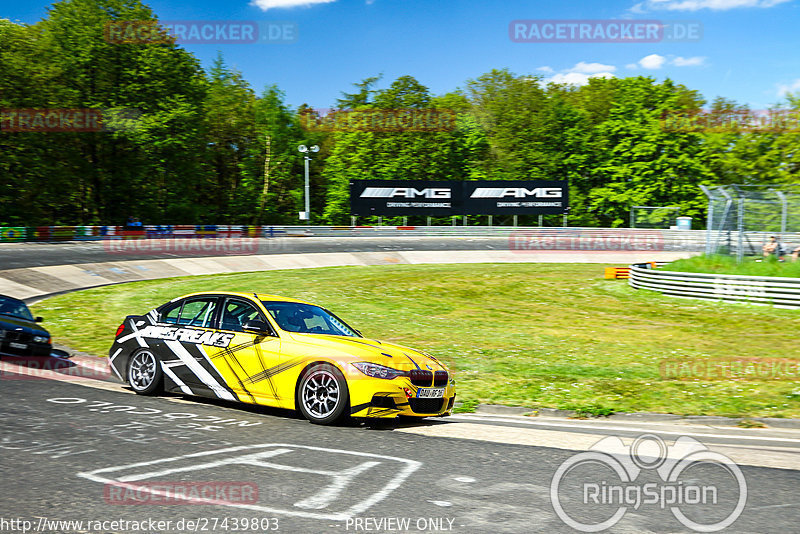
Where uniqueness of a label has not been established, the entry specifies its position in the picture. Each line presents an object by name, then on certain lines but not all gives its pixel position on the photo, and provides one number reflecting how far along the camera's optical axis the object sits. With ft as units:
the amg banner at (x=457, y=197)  185.78
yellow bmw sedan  25.91
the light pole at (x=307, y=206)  165.13
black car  39.99
